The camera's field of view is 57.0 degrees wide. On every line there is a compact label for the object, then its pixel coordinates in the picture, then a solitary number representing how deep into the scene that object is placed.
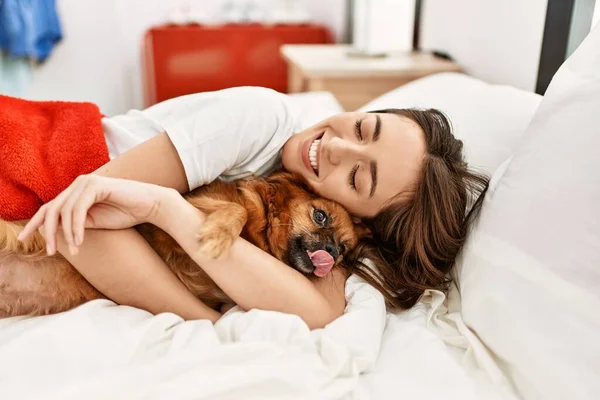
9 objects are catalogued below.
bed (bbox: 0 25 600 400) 0.88
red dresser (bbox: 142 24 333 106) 3.78
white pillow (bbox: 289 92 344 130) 1.84
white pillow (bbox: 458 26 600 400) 0.87
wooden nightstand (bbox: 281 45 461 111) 2.44
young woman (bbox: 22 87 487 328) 1.07
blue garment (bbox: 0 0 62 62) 2.81
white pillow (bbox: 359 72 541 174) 1.42
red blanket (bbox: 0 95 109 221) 1.16
